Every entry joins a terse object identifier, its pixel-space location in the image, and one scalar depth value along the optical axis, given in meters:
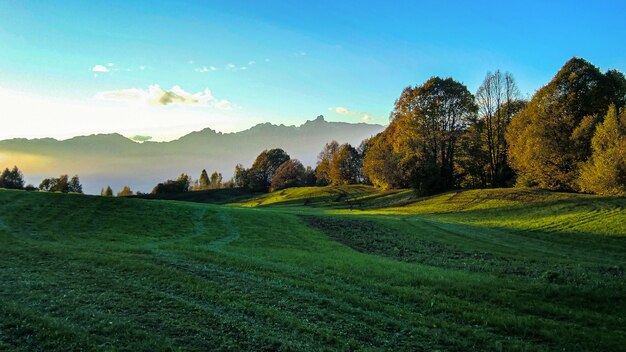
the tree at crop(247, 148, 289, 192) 144.12
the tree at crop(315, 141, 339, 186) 133.75
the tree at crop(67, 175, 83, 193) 135.62
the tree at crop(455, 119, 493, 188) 71.06
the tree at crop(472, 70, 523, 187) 69.44
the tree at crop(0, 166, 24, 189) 97.94
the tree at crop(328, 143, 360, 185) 123.69
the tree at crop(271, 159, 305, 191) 131.38
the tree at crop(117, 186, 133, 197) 182.34
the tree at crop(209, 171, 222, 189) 185.88
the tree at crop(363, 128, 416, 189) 69.88
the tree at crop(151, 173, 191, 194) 130.12
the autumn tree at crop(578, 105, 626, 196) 39.69
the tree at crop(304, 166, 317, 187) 142.93
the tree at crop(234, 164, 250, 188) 148.19
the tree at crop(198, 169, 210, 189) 190.25
